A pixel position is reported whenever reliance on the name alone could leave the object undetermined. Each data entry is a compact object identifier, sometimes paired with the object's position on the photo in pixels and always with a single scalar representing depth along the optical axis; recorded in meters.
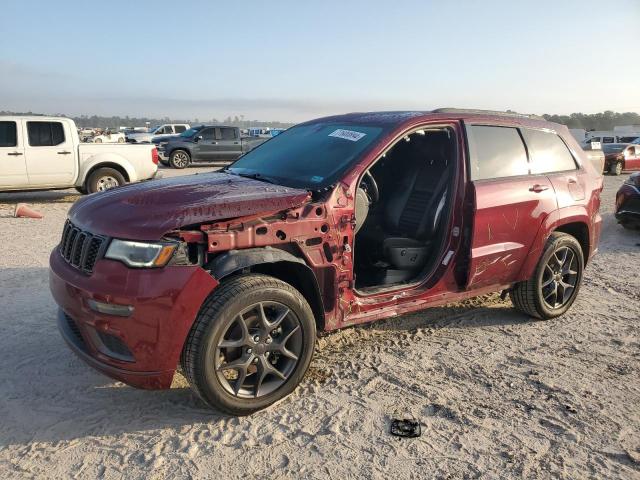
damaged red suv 2.72
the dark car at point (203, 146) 19.77
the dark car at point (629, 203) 8.21
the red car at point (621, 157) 19.89
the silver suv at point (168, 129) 30.98
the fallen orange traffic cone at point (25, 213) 9.17
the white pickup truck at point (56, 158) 10.27
